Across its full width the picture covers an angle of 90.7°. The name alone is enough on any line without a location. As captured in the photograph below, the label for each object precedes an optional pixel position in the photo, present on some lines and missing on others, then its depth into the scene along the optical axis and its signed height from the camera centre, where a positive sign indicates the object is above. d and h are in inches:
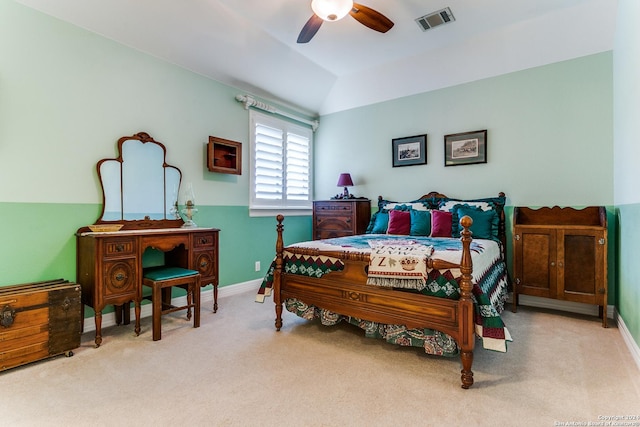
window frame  169.2 +22.3
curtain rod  161.5 +57.0
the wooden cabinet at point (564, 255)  116.9 -17.8
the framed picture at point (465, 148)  152.9 +31.0
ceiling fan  95.3 +64.0
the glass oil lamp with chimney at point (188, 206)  136.8 +2.1
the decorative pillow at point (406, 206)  161.0 +2.2
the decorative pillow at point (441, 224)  141.3 -6.2
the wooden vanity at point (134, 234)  100.2 -8.2
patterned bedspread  77.8 -21.7
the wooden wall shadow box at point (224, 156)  145.6 +26.5
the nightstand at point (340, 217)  176.9 -3.8
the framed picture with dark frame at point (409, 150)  170.9 +33.3
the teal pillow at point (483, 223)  134.7 -5.5
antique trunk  81.9 -30.3
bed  77.5 -22.5
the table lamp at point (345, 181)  186.1 +17.4
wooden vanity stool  103.8 -25.4
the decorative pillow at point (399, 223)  151.6 -6.1
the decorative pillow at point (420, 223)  147.7 -6.0
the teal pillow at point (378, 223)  159.4 -6.6
